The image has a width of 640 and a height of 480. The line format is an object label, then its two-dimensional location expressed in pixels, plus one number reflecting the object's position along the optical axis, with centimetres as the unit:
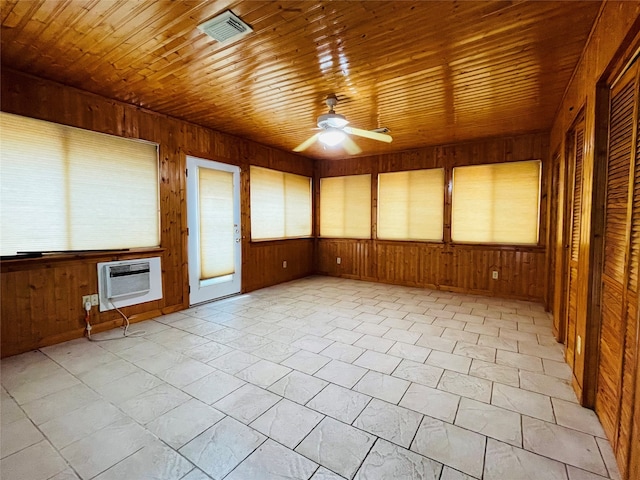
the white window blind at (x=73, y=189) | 280
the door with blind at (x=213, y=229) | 438
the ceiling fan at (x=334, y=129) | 320
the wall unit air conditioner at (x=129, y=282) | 344
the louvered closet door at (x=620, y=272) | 148
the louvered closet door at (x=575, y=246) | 250
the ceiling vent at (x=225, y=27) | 202
